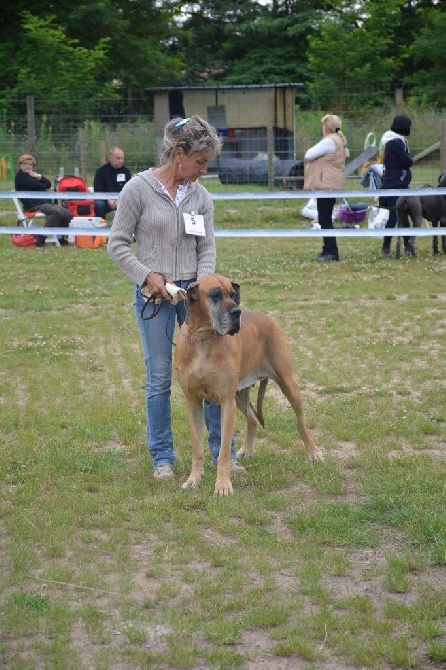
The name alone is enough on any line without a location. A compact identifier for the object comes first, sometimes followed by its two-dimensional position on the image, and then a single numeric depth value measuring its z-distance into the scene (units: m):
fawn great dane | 5.16
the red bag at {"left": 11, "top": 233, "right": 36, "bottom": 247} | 16.81
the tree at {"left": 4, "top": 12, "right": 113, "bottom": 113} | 33.94
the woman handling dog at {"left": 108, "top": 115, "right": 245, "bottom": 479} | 5.40
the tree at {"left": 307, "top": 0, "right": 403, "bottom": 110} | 37.66
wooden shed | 31.78
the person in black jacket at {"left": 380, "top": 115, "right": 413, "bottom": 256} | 14.31
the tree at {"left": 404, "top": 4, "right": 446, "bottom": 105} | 40.84
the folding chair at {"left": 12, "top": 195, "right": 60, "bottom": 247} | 16.83
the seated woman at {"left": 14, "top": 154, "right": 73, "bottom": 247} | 16.50
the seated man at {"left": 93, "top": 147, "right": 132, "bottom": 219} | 16.67
